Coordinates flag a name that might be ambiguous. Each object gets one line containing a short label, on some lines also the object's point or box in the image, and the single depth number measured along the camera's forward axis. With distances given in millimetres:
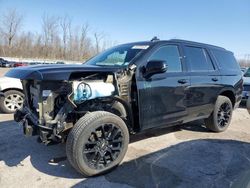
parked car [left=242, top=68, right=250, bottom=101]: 6863
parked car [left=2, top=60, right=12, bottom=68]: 30728
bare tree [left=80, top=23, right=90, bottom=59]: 47887
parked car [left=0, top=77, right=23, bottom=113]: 5244
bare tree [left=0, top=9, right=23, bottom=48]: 46675
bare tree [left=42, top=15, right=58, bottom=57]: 47579
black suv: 2489
